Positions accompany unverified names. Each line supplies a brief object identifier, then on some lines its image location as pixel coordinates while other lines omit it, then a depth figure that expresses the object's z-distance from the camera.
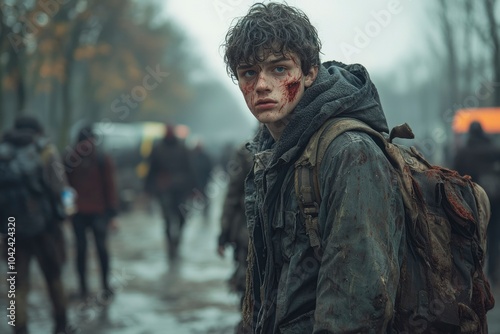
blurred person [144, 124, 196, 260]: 12.76
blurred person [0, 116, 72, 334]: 6.78
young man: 2.30
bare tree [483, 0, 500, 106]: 18.42
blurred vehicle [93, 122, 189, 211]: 23.42
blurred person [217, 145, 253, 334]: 6.61
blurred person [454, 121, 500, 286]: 9.66
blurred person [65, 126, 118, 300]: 9.43
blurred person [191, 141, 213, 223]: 19.98
